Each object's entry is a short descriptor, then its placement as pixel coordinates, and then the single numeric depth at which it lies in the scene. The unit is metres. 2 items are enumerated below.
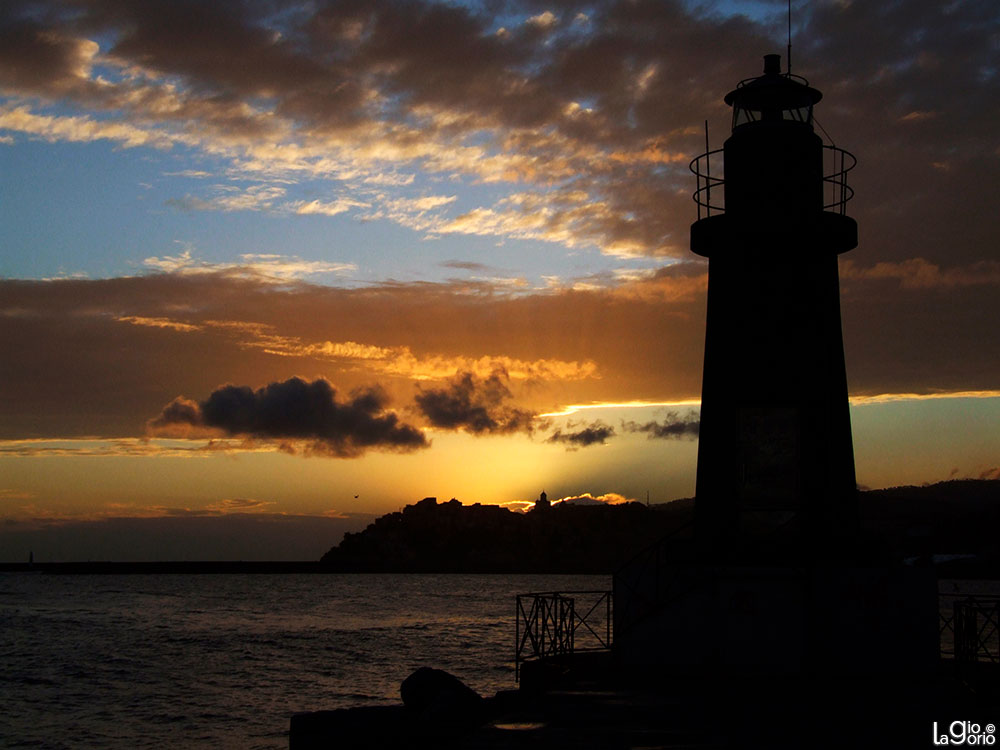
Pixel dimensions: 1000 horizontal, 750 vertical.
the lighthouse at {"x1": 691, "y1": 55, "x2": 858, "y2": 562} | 16.66
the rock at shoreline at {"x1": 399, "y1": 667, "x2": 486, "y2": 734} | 15.48
